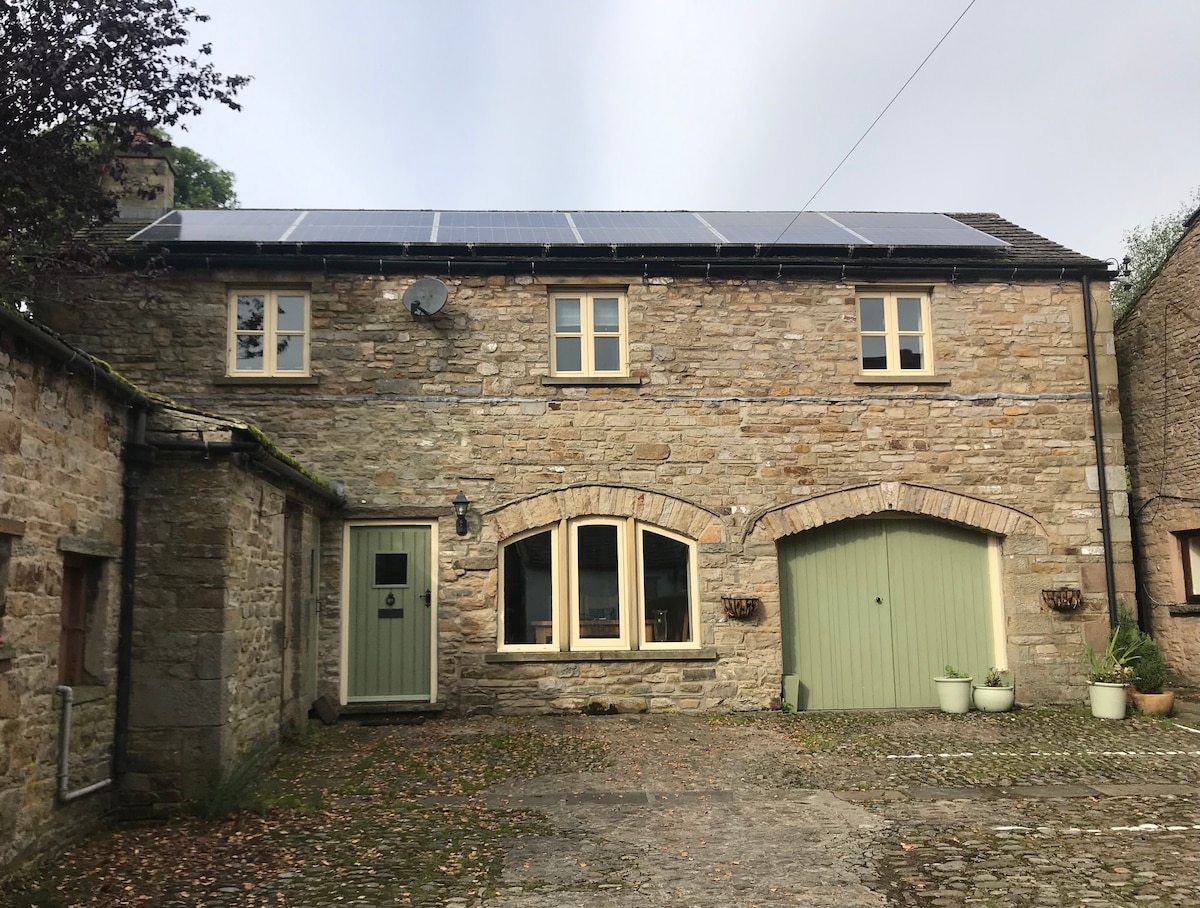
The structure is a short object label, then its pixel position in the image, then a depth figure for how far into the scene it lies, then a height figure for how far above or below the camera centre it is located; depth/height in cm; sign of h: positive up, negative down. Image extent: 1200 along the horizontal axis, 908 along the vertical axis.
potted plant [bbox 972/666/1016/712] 1062 -138
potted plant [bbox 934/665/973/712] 1066 -136
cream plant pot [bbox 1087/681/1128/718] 1020 -140
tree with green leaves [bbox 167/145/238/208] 2167 +967
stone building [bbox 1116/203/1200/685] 1125 +148
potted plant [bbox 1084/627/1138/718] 1021 -119
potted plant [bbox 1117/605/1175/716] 1030 -119
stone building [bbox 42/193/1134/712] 1070 +157
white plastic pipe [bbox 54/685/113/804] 561 -97
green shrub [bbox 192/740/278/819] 639 -147
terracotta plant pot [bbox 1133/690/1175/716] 1029 -146
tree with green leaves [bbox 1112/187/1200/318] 2297 +797
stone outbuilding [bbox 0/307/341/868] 527 -5
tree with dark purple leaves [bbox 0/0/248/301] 975 +524
